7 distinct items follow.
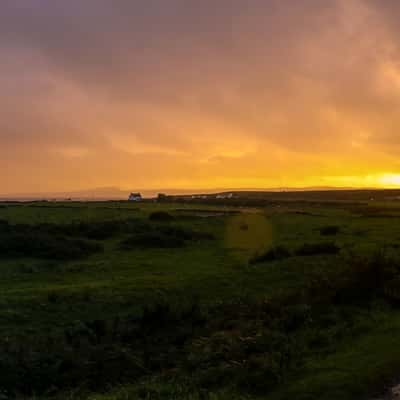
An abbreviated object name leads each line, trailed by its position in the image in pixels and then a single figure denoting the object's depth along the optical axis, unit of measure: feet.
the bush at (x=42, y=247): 95.50
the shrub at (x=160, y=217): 191.62
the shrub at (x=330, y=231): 129.49
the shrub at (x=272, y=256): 86.25
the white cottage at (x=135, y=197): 616.47
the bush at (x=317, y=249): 91.56
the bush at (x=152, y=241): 107.88
